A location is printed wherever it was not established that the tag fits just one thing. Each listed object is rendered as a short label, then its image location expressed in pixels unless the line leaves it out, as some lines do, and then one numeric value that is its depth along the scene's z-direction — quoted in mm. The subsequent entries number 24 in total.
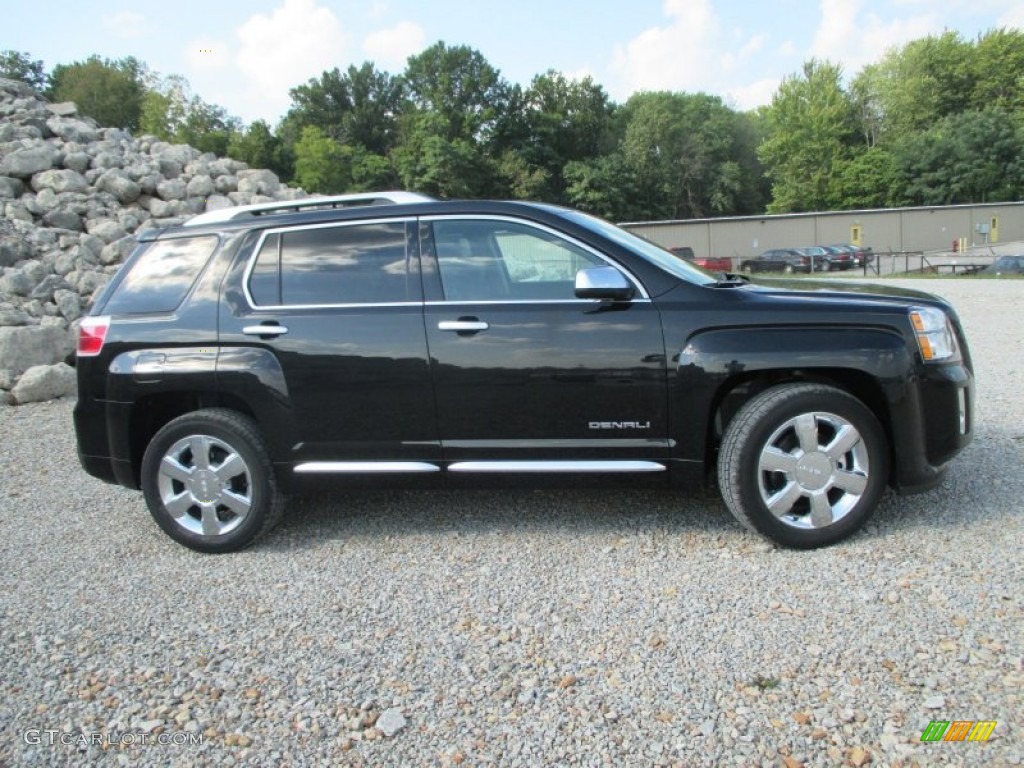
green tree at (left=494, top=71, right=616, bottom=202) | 79312
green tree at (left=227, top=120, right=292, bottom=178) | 54906
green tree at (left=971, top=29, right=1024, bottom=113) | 76000
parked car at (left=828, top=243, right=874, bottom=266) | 39500
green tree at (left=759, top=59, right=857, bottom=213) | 75750
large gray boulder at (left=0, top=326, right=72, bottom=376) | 9516
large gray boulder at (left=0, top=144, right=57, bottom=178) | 14789
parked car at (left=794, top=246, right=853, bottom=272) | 39625
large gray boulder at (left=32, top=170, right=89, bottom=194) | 14648
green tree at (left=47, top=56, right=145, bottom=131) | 68625
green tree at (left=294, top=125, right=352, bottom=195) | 58250
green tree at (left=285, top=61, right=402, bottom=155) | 87188
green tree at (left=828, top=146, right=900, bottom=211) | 72125
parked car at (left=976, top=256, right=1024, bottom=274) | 28584
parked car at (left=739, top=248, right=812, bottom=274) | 40594
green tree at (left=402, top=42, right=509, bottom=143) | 78812
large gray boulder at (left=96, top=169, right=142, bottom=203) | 15336
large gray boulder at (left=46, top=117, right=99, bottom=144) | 17109
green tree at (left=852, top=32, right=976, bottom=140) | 78750
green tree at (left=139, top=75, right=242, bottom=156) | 47812
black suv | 3941
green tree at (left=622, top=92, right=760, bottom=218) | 78875
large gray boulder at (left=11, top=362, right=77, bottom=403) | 9141
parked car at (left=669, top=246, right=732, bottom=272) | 31106
